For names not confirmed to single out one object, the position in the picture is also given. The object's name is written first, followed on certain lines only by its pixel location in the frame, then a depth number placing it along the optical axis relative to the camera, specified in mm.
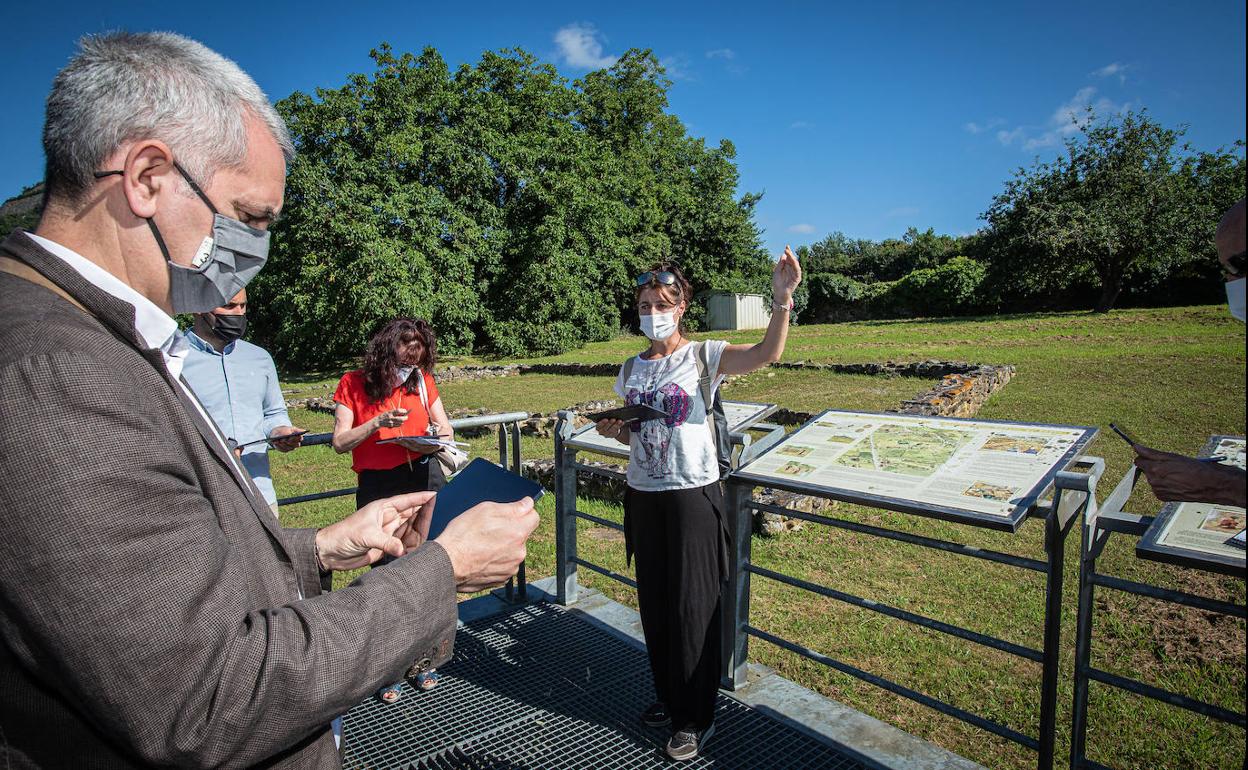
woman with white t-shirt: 2926
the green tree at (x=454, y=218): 21812
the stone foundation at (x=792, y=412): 6508
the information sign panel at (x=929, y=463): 2396
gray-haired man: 871
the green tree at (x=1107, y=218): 22109
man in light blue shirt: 3312
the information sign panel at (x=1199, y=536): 1779
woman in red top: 3758
